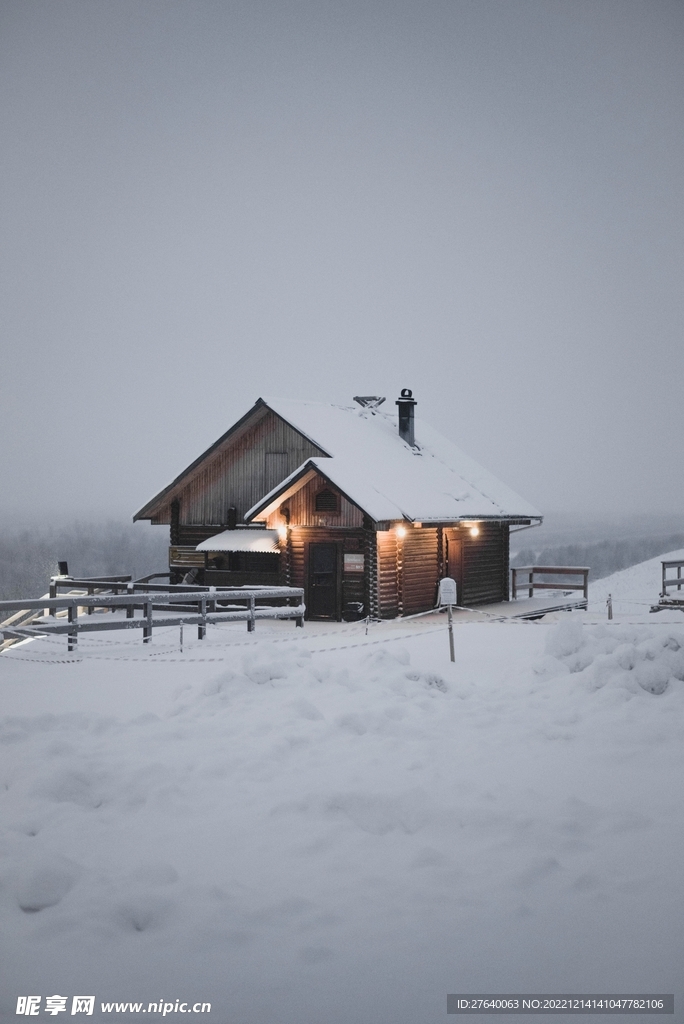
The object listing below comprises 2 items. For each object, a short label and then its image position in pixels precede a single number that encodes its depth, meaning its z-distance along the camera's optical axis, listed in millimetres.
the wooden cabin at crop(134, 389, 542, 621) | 22734
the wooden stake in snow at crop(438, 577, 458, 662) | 15086
